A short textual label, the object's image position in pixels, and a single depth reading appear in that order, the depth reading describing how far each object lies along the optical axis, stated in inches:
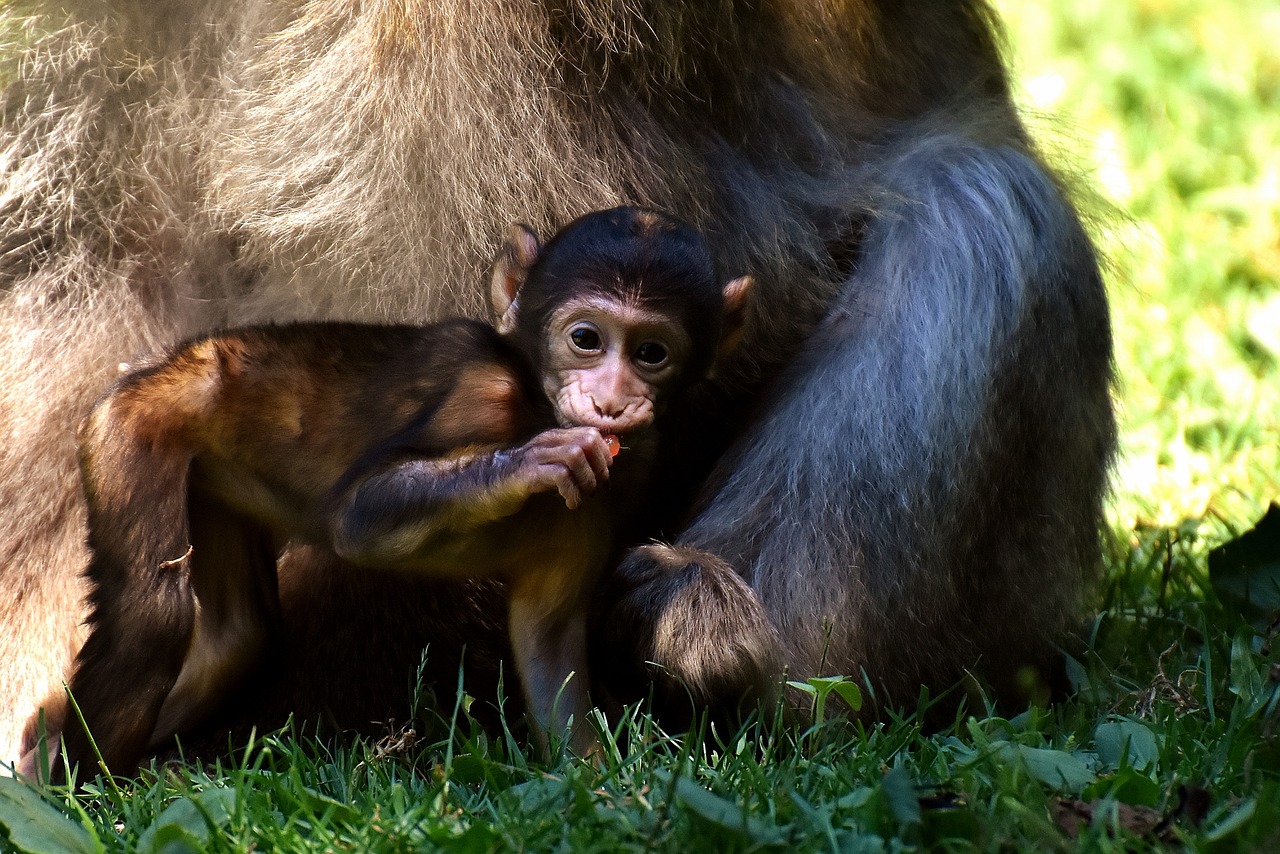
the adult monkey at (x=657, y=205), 276.2
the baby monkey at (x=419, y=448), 254.2
